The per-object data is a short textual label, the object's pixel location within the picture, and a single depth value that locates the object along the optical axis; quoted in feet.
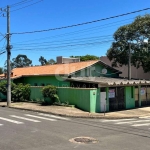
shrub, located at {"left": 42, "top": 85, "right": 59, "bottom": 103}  55.68
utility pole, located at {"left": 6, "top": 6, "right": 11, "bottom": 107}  57.80
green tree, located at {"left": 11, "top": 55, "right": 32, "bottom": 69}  253.42
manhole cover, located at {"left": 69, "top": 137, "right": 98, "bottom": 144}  23.64
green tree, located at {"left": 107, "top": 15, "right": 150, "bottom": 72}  74.71
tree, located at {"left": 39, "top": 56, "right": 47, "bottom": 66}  290.93
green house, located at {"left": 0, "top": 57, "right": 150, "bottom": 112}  50.00
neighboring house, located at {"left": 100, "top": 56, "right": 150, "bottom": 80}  95.11
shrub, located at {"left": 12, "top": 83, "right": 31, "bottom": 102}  64.73
